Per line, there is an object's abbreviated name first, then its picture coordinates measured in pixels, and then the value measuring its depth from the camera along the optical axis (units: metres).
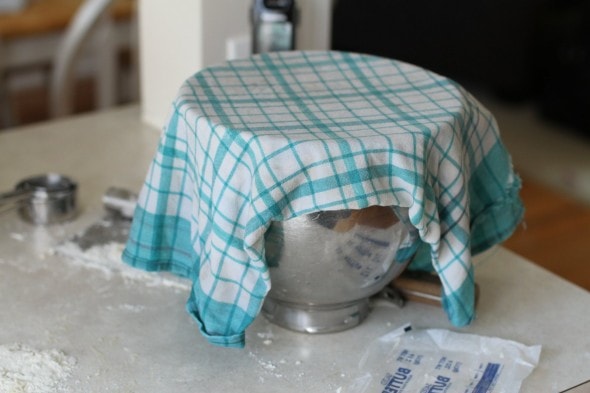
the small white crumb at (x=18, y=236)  1.30
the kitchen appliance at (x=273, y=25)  1.42
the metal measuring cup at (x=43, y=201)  1.32
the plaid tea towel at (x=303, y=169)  1.02
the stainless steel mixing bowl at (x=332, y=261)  1.06
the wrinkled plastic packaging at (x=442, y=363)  1.10
